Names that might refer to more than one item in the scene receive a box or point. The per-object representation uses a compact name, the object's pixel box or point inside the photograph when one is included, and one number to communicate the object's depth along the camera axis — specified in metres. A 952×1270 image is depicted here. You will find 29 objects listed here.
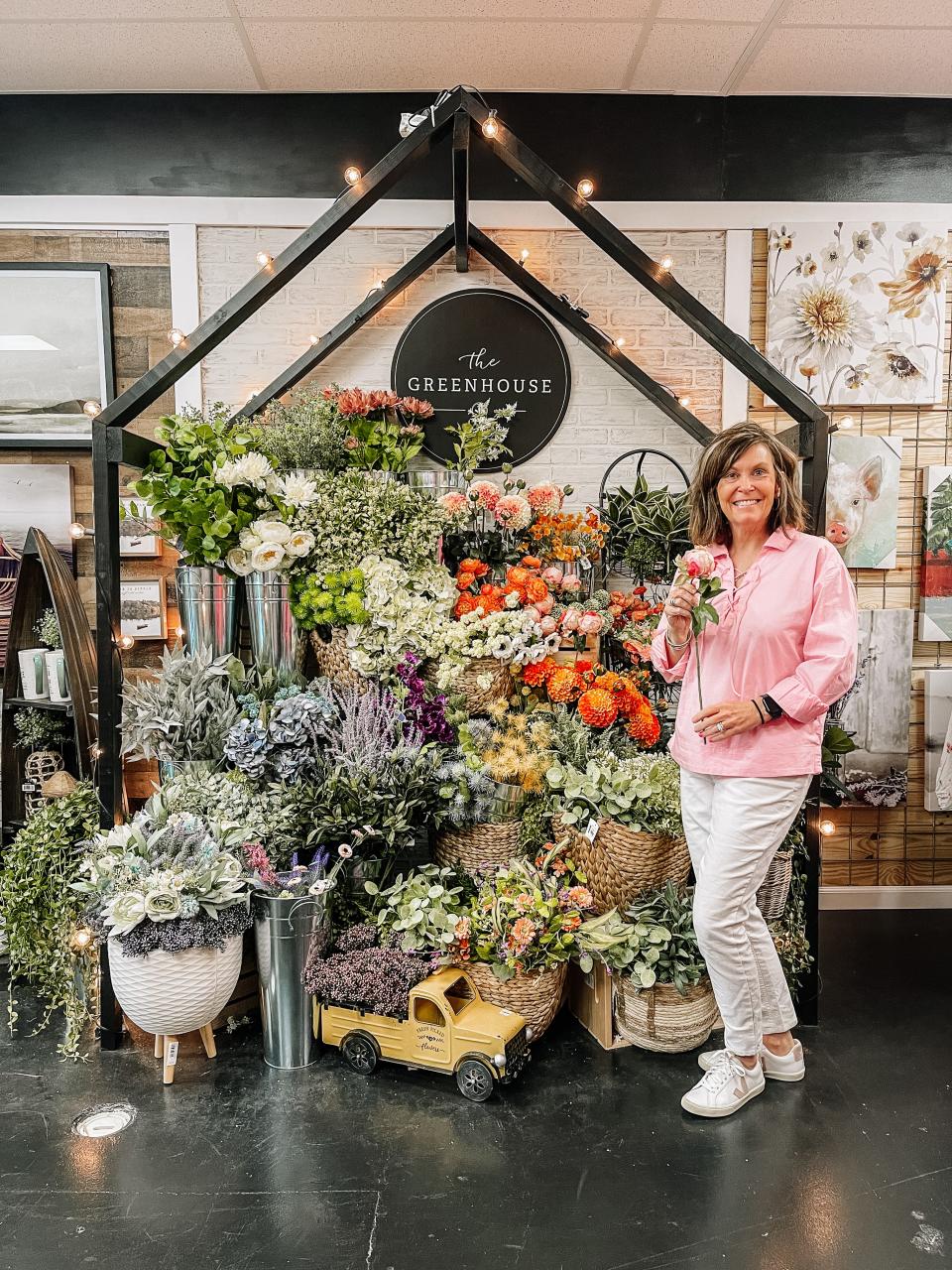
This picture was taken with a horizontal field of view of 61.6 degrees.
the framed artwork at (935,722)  3.83
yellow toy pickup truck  2.33
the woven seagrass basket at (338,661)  2.96
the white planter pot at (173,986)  2.34
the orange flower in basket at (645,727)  2.97
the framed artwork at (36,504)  3.65
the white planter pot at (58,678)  3.22
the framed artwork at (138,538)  3.68
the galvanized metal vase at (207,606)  2.96
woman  2.19
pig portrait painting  3.77
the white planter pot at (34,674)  3.26
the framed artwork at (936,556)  3.79
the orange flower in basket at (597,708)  2.88
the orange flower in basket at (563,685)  2.93
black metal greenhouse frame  2.66
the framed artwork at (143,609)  3.72
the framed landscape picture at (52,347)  3.63
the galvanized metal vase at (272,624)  2.93
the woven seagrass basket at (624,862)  2.62
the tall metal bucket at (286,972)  2.50
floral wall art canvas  3.70
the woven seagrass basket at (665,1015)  2.54
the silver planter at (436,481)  3.20
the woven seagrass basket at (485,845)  2.77
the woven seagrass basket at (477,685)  2.92
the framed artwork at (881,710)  3.81
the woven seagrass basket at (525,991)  2.51
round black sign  3.71
